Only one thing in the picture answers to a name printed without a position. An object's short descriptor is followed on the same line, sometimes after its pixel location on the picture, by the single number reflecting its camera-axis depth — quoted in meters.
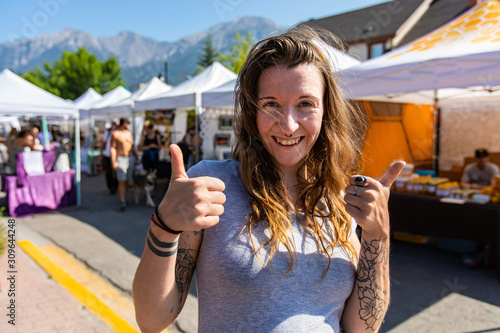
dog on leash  8.02
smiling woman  1.04
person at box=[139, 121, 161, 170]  8.91
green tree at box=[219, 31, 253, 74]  22.37
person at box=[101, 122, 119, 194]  9.45
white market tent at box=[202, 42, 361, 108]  5.85
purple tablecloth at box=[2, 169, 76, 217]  6.98
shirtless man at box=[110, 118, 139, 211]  7.49
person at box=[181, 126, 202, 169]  8.62
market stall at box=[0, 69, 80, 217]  6.98
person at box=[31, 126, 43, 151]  7.83
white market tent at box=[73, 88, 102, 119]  15.65
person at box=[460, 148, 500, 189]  6.12
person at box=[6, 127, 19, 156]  7.93
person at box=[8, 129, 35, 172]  7.58
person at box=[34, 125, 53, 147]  11.70
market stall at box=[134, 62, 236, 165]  7.67
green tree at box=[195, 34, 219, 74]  58.41
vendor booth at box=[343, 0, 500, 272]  3.44
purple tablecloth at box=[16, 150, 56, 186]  7.04
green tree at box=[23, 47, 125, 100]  45.97
